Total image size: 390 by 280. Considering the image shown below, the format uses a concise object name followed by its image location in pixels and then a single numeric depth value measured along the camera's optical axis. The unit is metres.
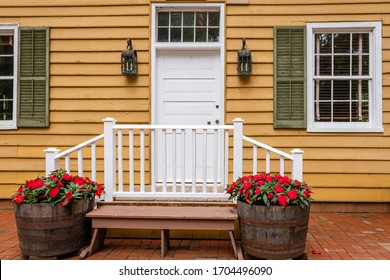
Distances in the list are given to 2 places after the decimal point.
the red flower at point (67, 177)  3.54
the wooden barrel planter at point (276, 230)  3.17
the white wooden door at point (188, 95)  5.26
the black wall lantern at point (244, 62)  5.07
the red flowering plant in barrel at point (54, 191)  3.27
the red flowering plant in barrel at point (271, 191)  3.17
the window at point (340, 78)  5.16
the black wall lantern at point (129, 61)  5.09
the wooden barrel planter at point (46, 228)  3.25
